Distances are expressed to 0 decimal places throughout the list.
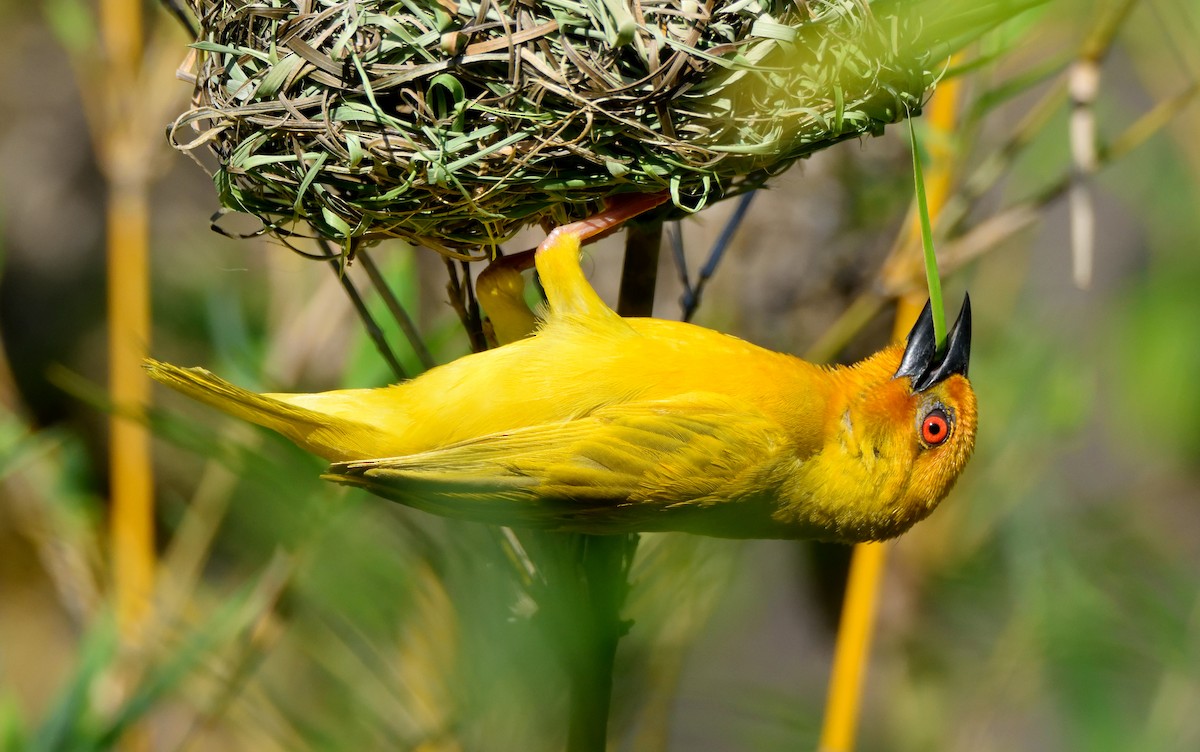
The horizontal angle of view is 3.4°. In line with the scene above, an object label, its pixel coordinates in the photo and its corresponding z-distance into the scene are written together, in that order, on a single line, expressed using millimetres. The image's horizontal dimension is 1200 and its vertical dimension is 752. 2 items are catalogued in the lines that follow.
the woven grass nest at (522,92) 3351
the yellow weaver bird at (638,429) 3384
